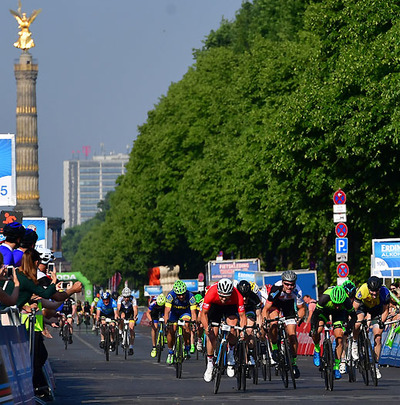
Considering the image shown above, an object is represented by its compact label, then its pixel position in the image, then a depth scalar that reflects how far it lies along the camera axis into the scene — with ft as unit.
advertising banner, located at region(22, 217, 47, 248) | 208.05
